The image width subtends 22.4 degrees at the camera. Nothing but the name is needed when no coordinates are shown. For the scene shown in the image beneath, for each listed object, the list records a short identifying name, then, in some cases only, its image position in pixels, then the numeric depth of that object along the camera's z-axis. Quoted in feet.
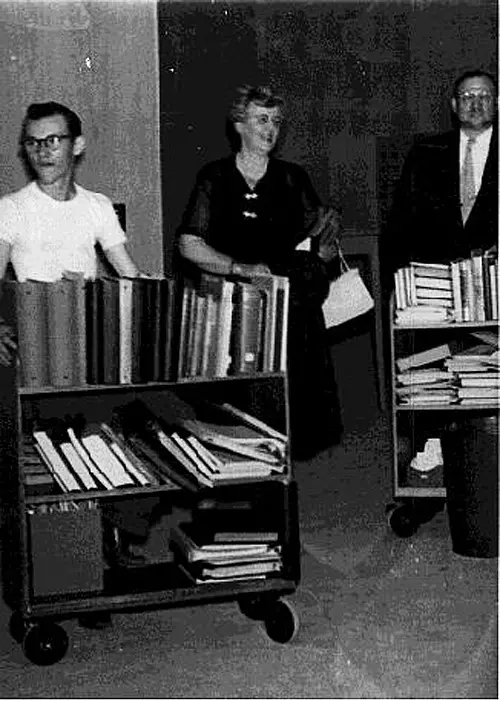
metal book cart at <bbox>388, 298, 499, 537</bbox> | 17.40
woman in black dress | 16.35
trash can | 16.29
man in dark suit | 17.04
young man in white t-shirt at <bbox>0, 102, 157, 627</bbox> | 13.35
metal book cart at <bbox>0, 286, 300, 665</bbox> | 12.39
